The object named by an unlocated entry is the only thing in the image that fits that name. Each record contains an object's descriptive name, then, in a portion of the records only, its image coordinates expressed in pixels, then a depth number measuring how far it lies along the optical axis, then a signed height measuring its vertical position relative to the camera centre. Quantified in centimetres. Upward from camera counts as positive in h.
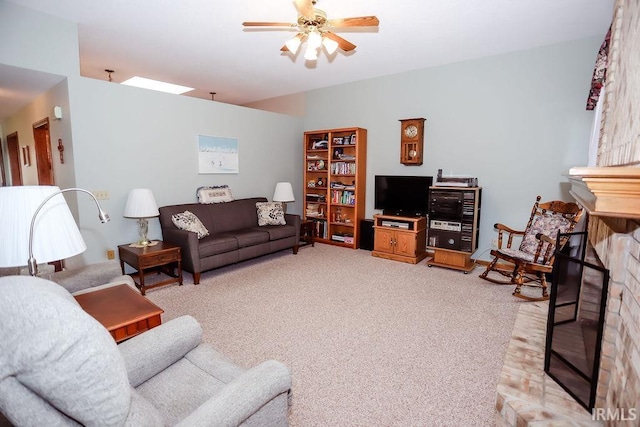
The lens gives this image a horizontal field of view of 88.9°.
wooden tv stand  469 -88
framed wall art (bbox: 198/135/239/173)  487 +36
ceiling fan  256 +128
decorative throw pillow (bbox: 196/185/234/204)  481 -25
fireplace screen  161 -89
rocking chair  333 -71
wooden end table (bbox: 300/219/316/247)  563 -94
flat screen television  485 -25
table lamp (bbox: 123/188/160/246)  376 -35
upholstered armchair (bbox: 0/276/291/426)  77 -48
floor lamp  130 -21
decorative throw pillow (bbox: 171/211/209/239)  409 -57
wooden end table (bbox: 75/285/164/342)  174 -75
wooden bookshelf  553 -7
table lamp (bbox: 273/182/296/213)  554 -25
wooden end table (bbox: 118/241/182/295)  347 -88
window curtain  277 +97
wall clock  486 +56
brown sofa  386 -77
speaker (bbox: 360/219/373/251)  540 -93
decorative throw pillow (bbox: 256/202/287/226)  514 -58
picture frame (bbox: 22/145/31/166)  542 +36
